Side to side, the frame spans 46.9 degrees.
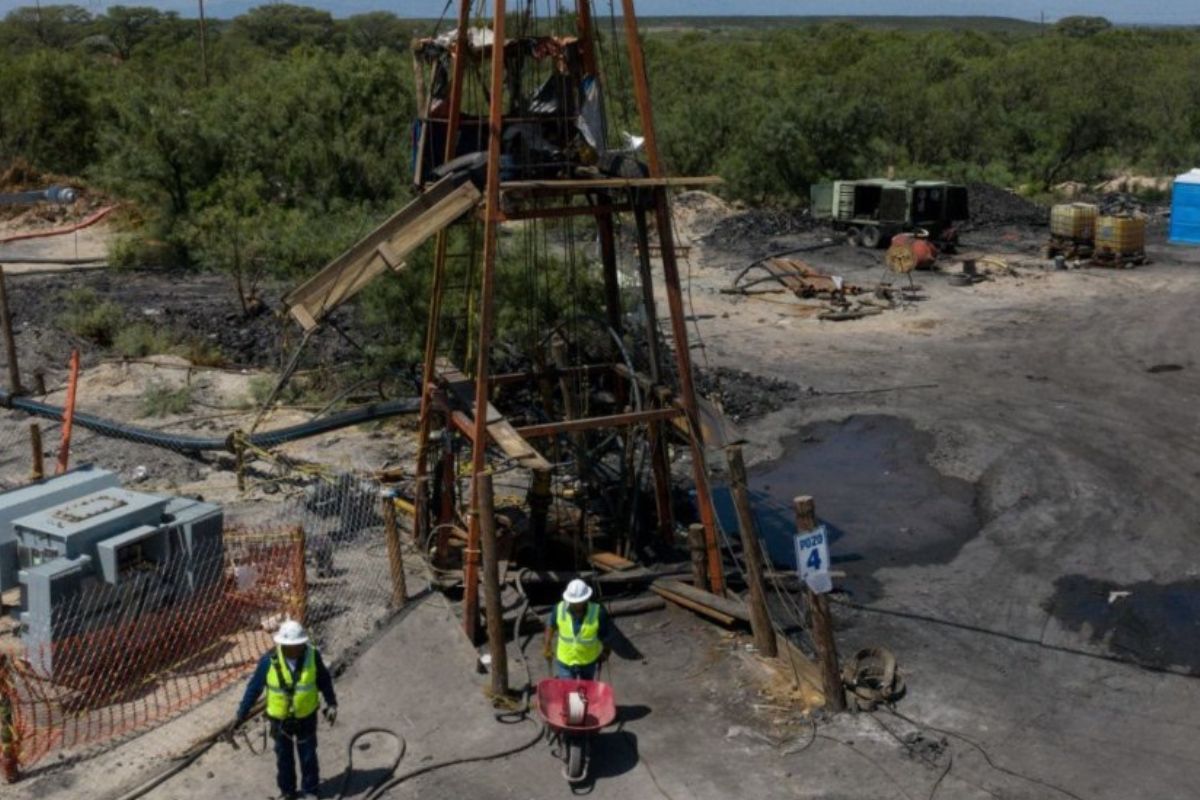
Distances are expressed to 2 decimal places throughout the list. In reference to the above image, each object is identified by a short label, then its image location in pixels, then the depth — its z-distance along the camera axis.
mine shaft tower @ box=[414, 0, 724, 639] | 13.56
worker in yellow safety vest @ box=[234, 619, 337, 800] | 10.48
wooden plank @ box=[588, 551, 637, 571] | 15.30
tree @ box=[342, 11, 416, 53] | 112.00
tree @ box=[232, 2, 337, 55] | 110.00
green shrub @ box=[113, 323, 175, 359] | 26.31
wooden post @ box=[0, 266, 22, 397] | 22.64
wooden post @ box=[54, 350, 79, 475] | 16.70
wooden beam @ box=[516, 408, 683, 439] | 13.91
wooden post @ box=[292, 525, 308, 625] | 13.32
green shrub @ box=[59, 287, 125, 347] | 27.80
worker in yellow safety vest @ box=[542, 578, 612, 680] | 11.50
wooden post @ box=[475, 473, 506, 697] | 12.27
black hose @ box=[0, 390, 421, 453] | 19.62
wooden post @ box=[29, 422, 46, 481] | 16.95
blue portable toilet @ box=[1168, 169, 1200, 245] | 41.25
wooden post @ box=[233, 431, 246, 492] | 18.74
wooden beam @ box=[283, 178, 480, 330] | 13.48
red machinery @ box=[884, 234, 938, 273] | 36.69
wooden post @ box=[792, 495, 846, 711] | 11.90
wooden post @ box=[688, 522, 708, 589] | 14.20
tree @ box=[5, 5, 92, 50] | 105.50
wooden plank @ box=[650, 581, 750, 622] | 13.73
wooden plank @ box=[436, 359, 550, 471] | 13.38
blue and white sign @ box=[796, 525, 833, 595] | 11.75
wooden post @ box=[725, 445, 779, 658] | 13.07
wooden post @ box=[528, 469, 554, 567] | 15.16
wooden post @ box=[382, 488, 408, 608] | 14.10
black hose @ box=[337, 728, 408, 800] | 11.09
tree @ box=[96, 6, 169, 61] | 105.94
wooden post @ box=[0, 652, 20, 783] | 11.06
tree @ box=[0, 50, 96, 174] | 48.88
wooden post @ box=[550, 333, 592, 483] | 16.33
